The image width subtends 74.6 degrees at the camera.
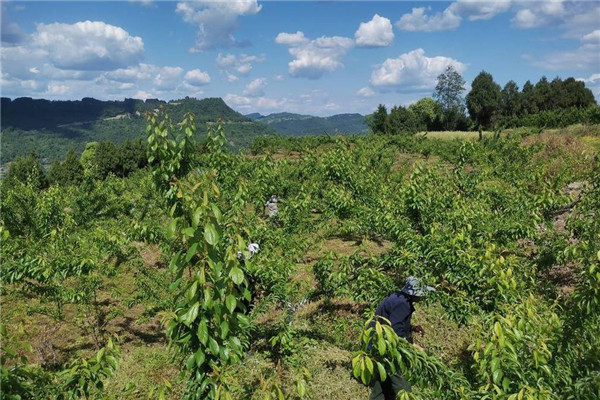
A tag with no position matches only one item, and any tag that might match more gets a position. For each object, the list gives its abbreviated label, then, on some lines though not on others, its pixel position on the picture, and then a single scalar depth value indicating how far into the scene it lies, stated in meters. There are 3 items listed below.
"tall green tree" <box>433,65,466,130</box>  67.31
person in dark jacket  5.09
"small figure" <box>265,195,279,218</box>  13.21
